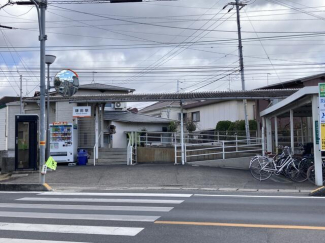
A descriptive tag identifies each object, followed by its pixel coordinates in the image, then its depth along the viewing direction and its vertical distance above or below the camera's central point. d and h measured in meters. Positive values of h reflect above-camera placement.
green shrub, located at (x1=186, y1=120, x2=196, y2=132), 35.47 +0.98
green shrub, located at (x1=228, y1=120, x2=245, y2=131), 29.95 +0.86
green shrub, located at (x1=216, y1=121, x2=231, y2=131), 31.56 +0.99
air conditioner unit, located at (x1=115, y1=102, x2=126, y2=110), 30.80 +2.77
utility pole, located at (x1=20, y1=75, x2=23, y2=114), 35.92 +5.80
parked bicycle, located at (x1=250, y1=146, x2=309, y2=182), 14.63 -1.26
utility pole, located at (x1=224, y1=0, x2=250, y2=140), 28.97 +7.49
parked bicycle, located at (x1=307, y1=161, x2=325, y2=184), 14.20 -1.50
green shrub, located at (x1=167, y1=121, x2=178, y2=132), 32.09 +0.99
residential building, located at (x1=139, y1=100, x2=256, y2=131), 34.50 +2.68
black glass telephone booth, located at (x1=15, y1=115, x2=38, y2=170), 17.50 -0.19
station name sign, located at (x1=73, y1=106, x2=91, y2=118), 20.02 +1.52
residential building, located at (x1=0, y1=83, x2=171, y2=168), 21.33 +1.32
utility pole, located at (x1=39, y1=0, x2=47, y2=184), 13.98 +2.38
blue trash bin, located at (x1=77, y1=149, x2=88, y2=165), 20.16 -0.99
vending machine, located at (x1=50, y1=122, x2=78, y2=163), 19.98 -0.20
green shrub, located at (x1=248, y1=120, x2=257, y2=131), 30.36 +0.91
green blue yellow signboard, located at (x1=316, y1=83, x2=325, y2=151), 13.20 +0.75
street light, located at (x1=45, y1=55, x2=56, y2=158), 16.01 +2.98
